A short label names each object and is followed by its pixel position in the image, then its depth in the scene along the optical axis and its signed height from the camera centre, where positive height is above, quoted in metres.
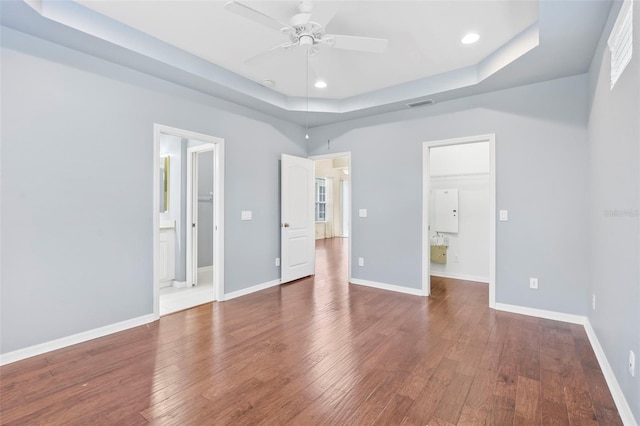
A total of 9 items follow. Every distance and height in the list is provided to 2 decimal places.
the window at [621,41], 1.72 +1.07
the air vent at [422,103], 4.03 +1.52
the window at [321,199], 10.94 +0.50
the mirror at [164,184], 4.95 +0.47
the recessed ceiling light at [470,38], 2.86 +1.69
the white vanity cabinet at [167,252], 4.70 -0.63
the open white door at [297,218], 4.93 -0.09
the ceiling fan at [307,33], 2.11 +1.40
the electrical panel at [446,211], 5.21 +0.04
